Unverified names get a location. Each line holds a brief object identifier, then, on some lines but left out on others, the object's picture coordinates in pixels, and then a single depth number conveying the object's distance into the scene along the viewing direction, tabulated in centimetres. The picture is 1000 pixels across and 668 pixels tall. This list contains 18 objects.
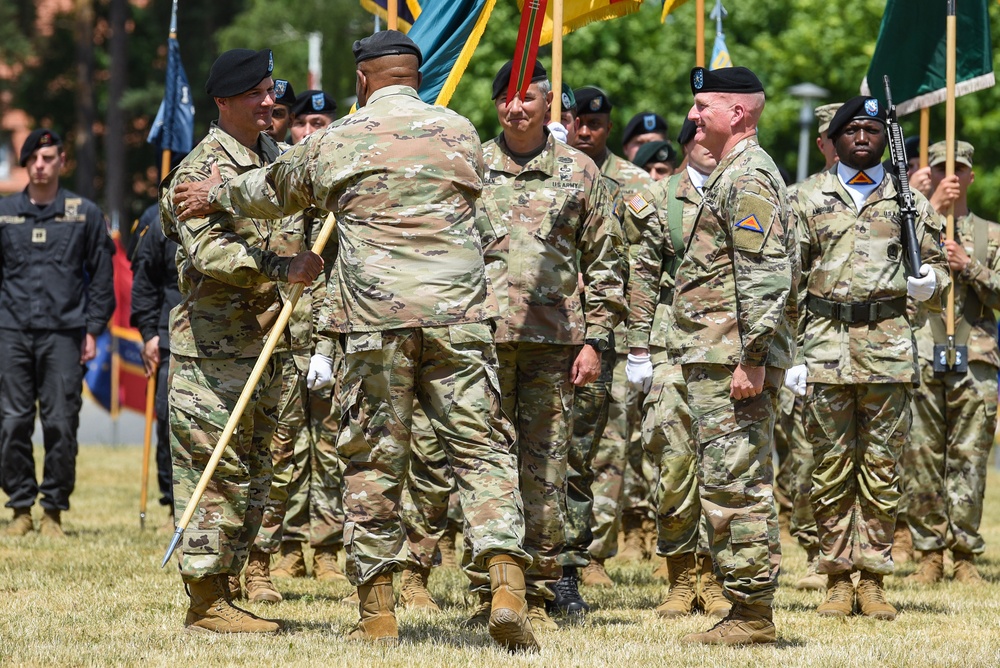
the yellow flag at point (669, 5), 2281
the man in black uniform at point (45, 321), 2284
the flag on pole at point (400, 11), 2087
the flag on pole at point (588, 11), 2003
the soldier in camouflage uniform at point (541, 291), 1502
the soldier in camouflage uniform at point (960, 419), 2030
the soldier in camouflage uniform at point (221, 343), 1384
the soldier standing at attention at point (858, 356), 1659
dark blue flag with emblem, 2597
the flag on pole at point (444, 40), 1787
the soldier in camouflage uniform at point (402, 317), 1280
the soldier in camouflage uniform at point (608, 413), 1725
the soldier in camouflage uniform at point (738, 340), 1362
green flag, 2109
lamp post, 6375
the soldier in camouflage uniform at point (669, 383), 1655
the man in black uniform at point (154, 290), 2225
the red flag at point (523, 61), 1533
